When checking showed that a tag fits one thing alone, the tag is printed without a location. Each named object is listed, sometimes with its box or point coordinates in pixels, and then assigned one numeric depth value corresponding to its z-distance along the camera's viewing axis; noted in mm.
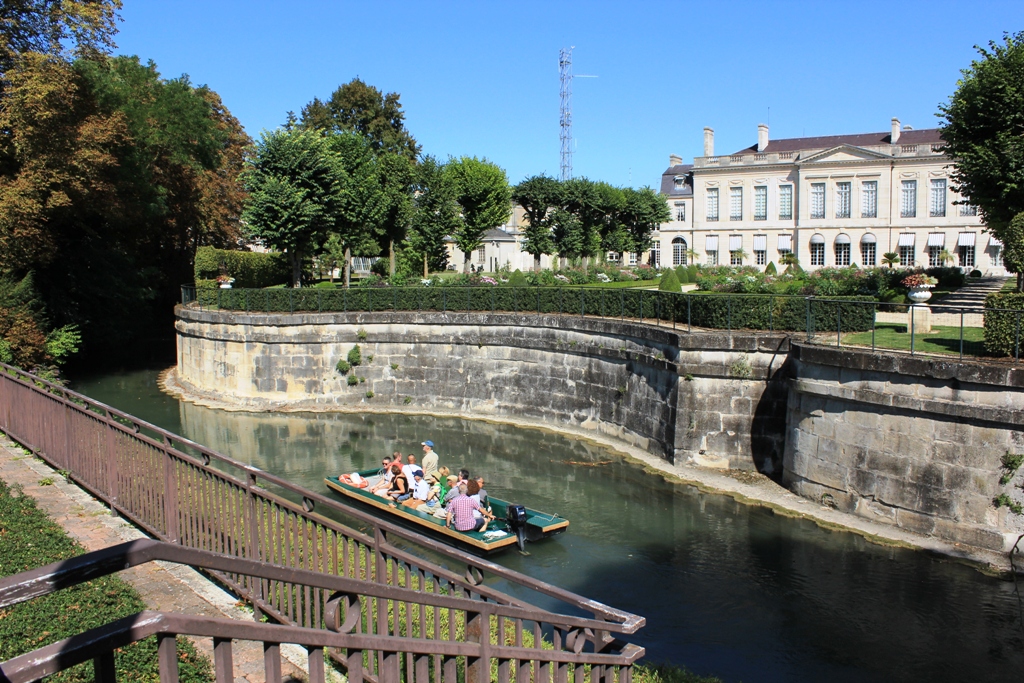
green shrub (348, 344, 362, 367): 25719
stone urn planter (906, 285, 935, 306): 15664
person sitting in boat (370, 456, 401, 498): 15219
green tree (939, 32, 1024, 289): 19047
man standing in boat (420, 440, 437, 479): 16141
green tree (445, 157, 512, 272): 37062
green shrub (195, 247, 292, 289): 34156
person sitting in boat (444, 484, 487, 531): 13055
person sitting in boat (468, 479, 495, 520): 13414
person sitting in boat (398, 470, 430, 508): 14744
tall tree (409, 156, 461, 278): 36469
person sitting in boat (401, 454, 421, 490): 15281
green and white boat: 12832
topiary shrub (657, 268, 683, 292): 27344
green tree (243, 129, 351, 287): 28812
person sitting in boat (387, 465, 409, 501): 15156
